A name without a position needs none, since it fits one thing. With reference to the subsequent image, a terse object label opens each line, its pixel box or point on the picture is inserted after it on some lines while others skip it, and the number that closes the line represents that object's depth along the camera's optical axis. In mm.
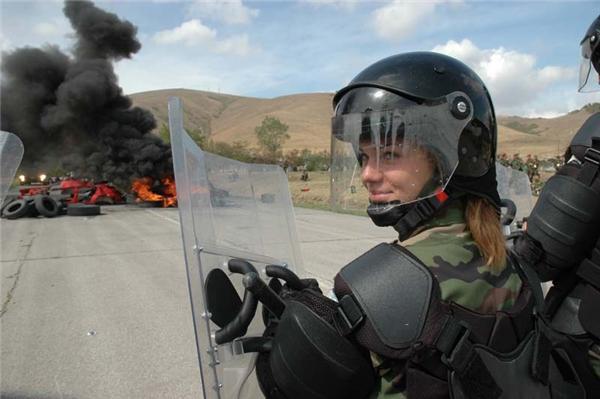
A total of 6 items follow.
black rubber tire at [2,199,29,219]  16797
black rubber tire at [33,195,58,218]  17328
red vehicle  21930
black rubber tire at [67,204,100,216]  17969
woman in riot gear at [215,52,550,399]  1202
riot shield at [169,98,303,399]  1340
